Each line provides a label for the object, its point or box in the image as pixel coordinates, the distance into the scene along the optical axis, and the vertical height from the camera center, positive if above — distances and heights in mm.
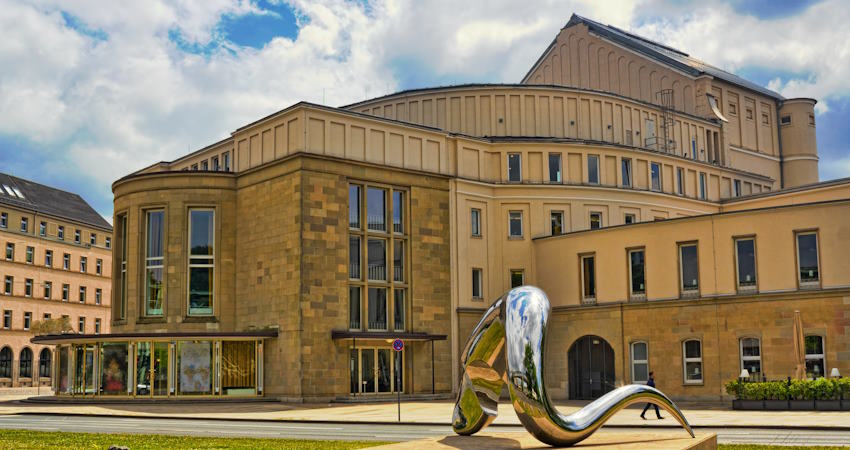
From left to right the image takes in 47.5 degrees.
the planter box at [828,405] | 35219 -2880
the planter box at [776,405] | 36594 -2966
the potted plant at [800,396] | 35969 -2595
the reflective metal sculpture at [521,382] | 14969 -825
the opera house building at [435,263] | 43688 +3337
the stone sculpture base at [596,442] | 15086 -1826
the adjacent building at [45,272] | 96688 +7071
